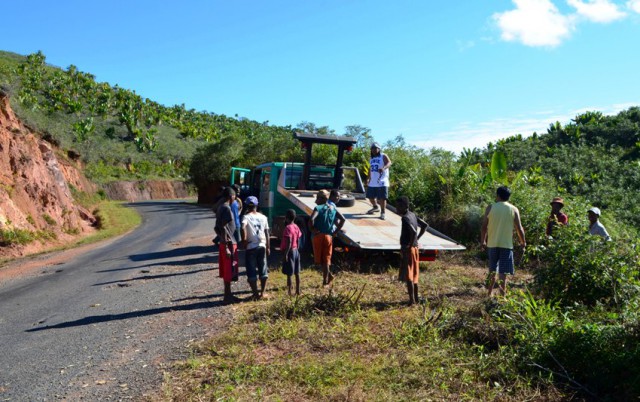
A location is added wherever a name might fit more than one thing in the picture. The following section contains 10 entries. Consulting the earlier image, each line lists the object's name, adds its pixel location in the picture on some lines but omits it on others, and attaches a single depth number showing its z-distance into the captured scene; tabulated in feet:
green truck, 32.30
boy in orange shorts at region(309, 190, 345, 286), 28.30
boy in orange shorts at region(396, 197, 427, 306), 24.27
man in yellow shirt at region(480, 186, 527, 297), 24.49
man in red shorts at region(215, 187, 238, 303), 26.30
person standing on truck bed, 36.06
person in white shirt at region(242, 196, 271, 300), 26.45
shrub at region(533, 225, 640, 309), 19.90
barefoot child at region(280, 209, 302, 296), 26.91
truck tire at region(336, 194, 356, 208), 39.32
